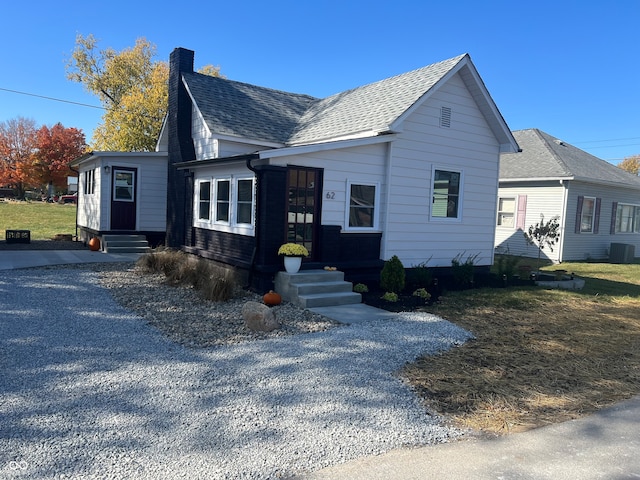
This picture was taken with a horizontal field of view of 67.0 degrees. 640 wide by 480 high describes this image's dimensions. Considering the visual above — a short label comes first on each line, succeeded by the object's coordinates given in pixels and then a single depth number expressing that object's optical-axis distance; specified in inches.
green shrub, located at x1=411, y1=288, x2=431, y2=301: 371.6
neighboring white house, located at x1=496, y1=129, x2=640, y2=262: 717.2
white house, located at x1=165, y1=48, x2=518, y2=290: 376.8
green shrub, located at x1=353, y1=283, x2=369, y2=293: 378.0
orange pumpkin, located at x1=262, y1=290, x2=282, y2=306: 327.9
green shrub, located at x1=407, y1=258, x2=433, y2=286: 402.9
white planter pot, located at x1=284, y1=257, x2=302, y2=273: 351.9
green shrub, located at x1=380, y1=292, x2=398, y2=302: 354.9
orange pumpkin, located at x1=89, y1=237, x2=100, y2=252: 624.7
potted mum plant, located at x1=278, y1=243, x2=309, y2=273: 350.6
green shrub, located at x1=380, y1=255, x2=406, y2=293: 378.3
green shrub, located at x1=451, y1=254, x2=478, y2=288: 442.0
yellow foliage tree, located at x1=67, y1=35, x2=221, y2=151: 1175.6
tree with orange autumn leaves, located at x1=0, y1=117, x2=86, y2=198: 1793.8
